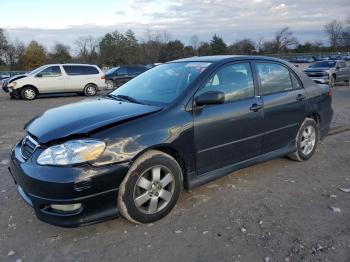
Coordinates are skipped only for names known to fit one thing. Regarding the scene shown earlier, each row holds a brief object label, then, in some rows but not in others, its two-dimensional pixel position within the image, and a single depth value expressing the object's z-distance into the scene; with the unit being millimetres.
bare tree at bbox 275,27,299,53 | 101500
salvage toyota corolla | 3279
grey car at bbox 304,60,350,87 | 19828
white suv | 17297
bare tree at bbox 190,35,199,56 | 78438
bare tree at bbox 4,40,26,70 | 73250
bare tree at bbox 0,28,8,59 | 72438
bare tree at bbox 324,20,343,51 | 101500
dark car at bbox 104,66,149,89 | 22594
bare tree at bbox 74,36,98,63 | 74438
